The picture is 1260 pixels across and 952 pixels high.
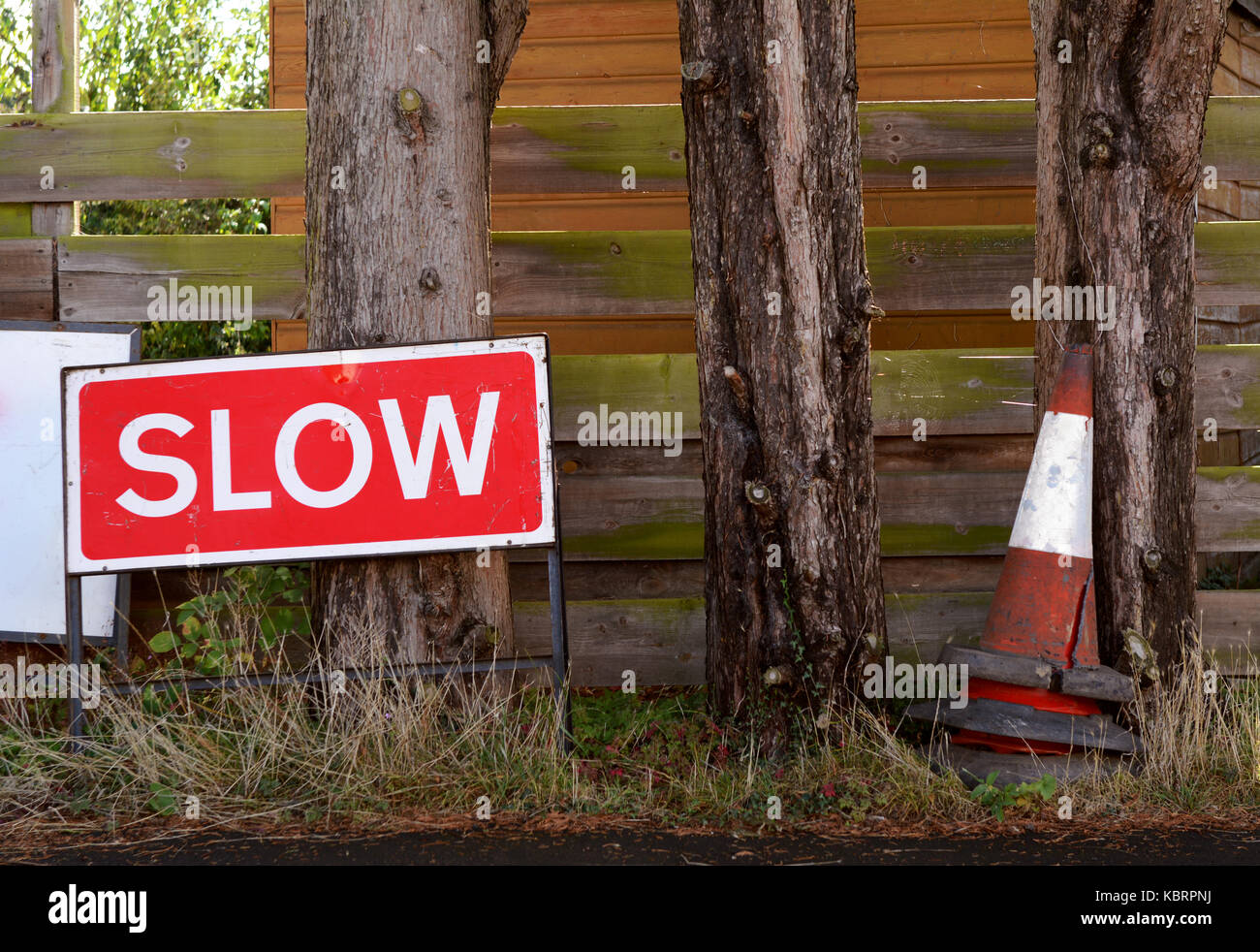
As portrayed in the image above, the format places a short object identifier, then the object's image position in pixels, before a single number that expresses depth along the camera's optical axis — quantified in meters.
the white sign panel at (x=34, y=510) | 5.23
